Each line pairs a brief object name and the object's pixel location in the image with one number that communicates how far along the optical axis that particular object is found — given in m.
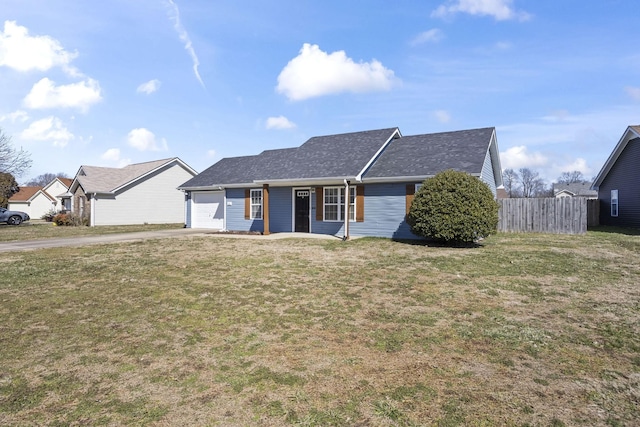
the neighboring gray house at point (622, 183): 21.14
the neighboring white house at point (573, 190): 61.31
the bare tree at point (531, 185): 90.88
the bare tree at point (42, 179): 98.19
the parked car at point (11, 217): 29.56
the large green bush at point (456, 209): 12.77
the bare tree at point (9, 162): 29.20
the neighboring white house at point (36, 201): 49.56
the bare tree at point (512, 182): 89.85
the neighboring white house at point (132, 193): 28.16
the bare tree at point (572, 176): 94.64
